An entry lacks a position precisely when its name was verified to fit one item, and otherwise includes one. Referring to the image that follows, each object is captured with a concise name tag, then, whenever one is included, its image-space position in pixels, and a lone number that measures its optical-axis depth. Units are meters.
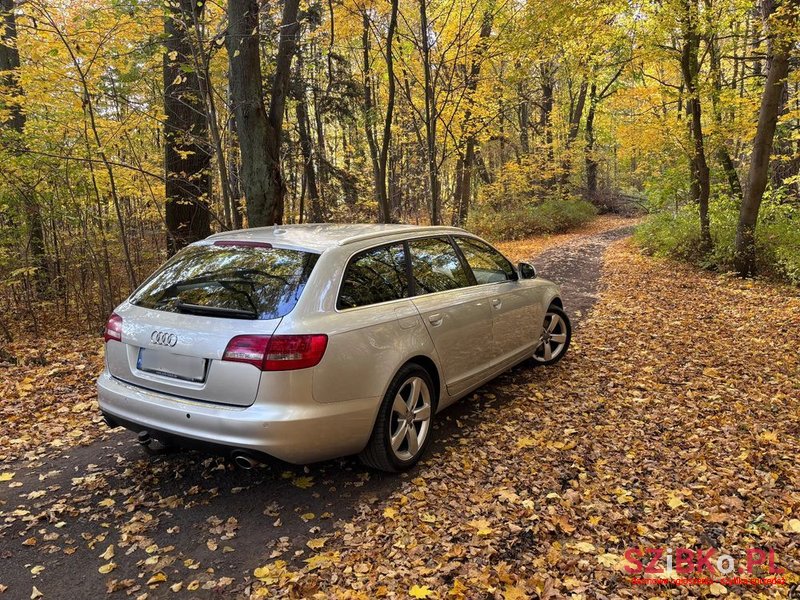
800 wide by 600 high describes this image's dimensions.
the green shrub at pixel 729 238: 10.20
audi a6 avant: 2.94
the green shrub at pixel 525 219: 21.33
